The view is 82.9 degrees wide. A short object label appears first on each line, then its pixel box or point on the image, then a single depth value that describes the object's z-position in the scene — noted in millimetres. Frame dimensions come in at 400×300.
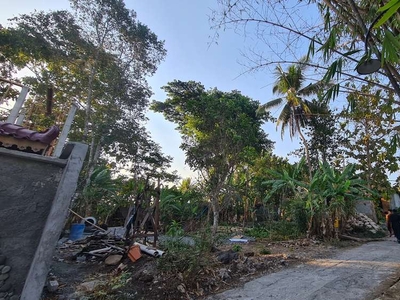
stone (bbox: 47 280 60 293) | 3310
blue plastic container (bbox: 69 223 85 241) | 7020
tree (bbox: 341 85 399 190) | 12657
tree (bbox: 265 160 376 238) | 7305
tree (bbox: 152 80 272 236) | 7867
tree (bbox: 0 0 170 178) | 11648
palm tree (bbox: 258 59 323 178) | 14875
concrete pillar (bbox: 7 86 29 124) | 3963
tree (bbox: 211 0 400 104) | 2973
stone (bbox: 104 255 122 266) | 4461
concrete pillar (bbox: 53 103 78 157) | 3239
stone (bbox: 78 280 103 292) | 3336
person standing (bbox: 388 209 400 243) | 7368
